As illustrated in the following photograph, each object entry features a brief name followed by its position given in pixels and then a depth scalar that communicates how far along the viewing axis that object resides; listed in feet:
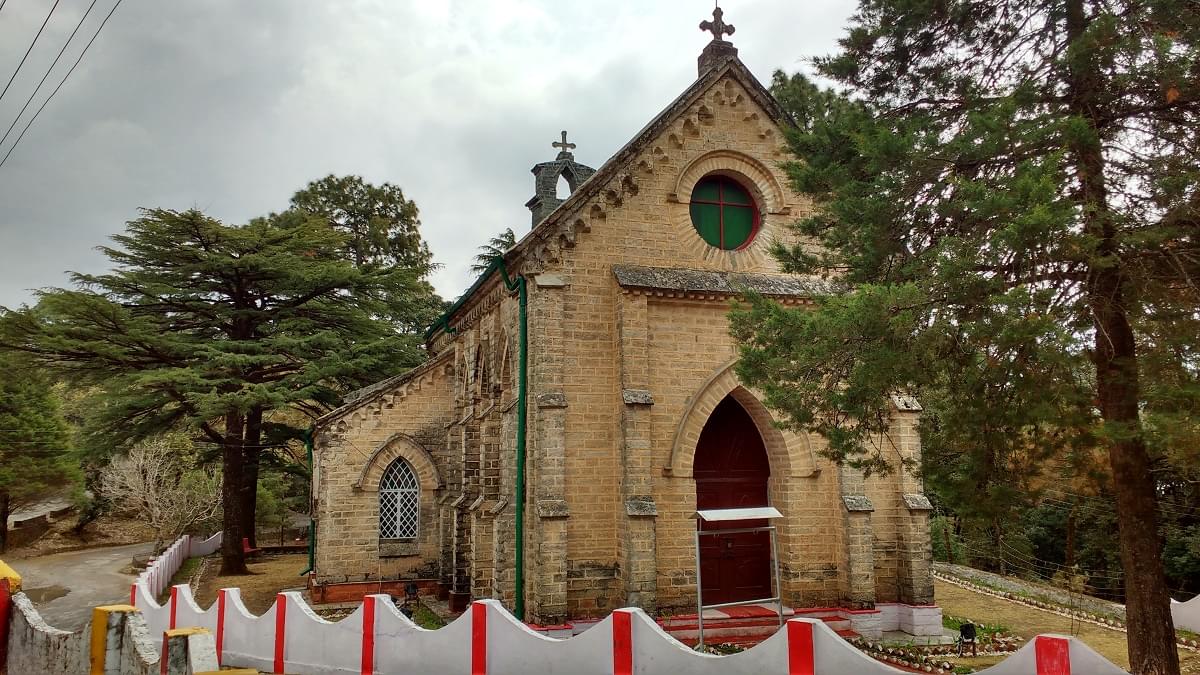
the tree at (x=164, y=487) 94.07
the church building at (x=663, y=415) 43.55
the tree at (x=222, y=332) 73.00
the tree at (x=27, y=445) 110.22
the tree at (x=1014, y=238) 24.58
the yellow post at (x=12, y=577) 33.22
